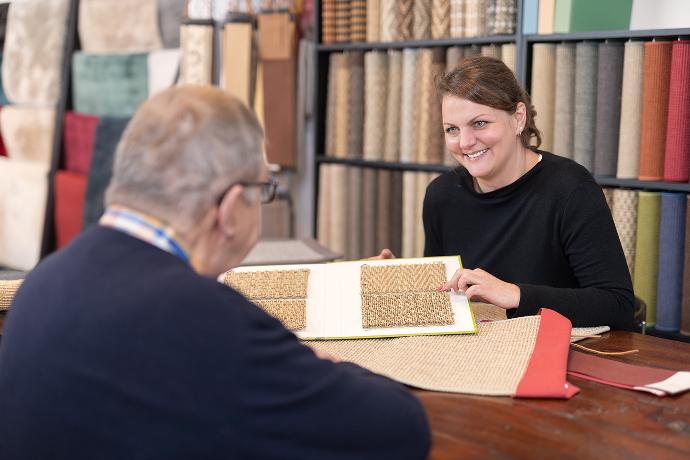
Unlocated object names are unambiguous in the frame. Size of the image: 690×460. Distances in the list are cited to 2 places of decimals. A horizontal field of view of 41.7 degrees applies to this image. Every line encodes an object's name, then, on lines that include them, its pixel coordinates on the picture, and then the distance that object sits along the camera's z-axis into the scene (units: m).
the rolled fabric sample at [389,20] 3.97
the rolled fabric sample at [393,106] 4.06
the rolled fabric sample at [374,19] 4.06
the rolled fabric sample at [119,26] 4.74
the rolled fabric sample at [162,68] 4.64
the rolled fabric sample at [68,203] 4.78
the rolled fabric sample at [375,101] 4.11
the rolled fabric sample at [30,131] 5.01
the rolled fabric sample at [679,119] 3.07
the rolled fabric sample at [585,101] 3.33
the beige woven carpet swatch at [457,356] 1.54
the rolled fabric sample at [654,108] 3.12
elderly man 1.10
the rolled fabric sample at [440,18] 3.78
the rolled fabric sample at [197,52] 4.53
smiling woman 2.20
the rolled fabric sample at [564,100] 3.38
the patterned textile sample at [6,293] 2.13
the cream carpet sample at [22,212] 4.91
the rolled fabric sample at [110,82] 4.74
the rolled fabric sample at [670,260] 3.13
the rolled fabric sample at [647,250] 3.19
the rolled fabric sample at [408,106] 3.96
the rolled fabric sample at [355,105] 4.20
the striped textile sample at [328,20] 4.24
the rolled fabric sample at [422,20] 3.88
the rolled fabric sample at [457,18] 3.68
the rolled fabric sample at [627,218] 3.24
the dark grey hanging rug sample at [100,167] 4.64
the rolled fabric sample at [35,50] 4.95
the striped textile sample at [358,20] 4.12
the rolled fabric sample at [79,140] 4.84
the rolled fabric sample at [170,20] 4.67
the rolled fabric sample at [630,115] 3.19
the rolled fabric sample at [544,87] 3.42
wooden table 1.29
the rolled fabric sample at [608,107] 3.26
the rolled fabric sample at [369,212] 4.21
